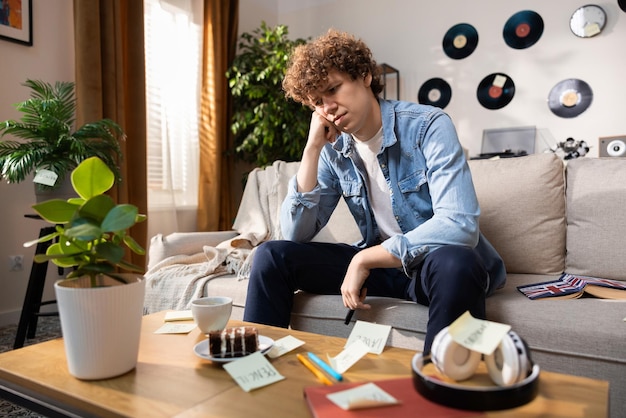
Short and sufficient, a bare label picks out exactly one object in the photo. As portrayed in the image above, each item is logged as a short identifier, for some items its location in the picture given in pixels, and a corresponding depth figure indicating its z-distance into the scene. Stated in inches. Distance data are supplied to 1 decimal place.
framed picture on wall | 93.5
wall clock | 128.0
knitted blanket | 69.3
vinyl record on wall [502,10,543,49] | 136.5
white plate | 31.9
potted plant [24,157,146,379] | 29.0
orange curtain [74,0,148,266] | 100.2
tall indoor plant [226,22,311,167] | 132.0
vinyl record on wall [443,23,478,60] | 145.5
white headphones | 24.3
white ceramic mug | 37.0
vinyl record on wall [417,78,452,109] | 149.9
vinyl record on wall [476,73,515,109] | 141.3
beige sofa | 43.7
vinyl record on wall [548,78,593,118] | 131.0
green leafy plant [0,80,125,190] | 73.6
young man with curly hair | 44.3
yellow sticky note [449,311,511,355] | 24.6
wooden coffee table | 25.3
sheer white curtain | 123.8
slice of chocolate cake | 32.5
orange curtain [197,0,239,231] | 136.3
